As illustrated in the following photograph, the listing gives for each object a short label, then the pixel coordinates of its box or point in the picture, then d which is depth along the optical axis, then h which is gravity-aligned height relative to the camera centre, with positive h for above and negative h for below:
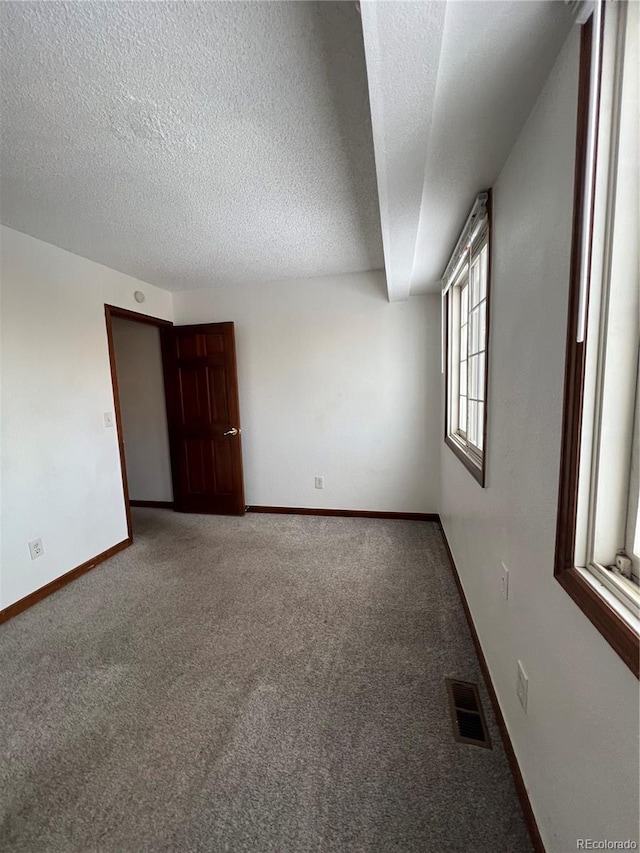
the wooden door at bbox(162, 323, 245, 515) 3.47 -0.28
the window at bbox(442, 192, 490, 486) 1.72 +0.32
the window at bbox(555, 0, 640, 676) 0.67 +0.08
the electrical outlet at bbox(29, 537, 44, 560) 2.25 -1.05
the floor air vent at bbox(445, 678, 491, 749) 1.28 -1.37
